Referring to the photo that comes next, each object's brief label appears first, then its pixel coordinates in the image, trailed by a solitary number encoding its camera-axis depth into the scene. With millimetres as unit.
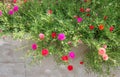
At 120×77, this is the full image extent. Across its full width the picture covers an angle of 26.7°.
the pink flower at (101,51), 1559
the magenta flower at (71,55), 1658
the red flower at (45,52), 1614
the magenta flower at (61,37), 1621
